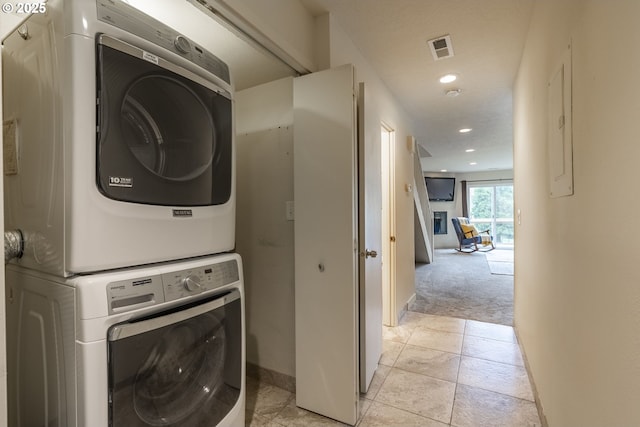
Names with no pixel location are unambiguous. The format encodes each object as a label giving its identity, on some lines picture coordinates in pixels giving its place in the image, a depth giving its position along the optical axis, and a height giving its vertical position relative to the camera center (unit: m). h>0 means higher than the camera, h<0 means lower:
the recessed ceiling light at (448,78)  2.70 +1.21
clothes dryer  0.79 +0.23
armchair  8.31 -0.79
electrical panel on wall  1.14 +0.33
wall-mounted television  9.45 +0.74
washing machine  0.78 -0.40
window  9.29 +0.02
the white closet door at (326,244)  1.57 -0.17
